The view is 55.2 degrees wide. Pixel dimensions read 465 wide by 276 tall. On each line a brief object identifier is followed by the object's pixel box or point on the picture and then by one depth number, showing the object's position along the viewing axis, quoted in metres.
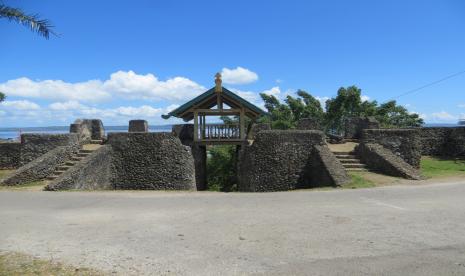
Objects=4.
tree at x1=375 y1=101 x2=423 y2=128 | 36.66
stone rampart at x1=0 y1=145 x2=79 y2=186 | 16.50
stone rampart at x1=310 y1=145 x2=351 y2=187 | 15.54
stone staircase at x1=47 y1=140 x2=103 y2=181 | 17.88
